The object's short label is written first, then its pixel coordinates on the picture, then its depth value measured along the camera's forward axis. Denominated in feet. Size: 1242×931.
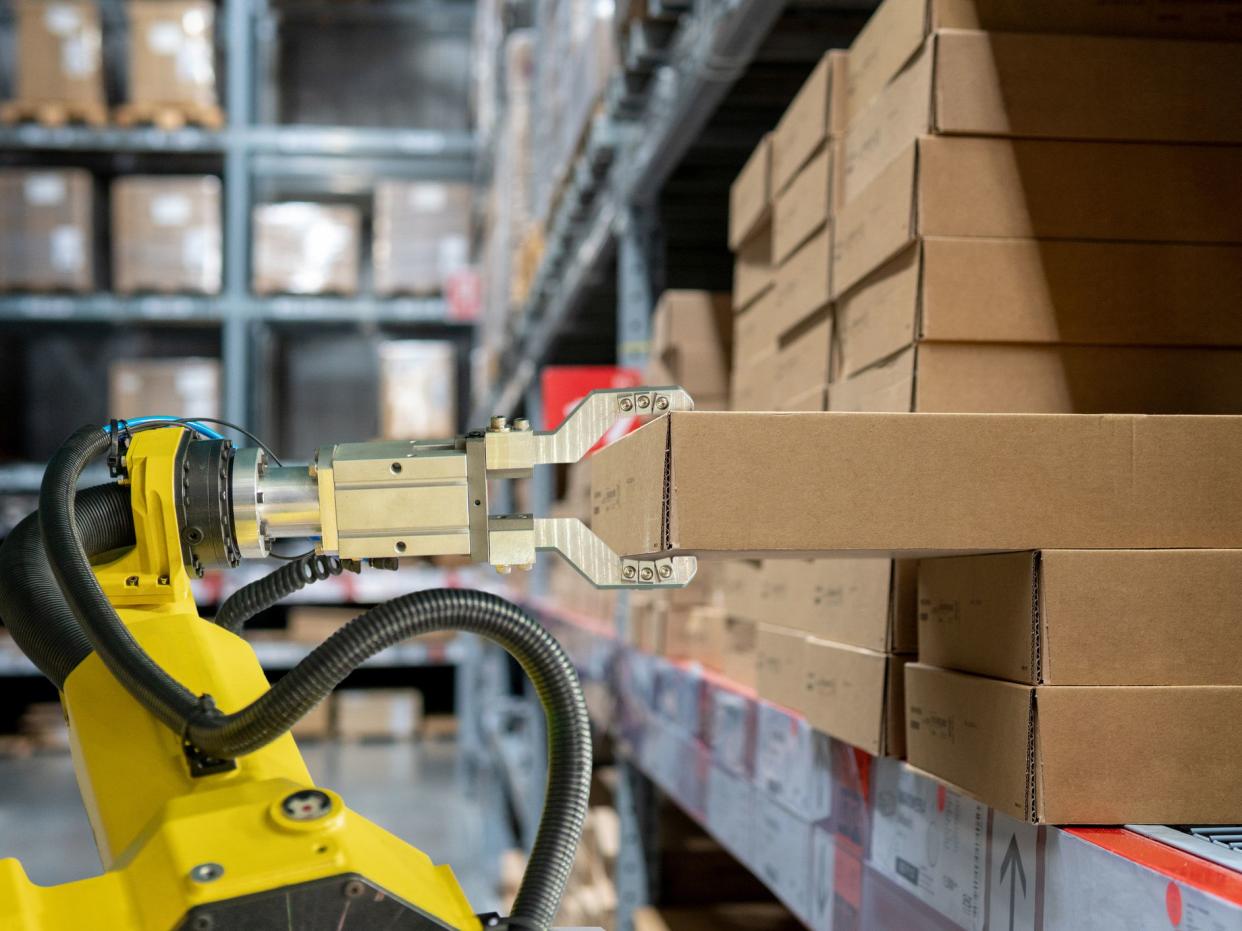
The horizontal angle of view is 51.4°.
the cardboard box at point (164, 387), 23.30
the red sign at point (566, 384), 9.39
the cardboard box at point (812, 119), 4.70
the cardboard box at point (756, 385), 5.62
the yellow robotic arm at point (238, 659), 2.41
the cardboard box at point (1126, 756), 2.86
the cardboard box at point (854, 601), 3.84
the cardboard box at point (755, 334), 5.68
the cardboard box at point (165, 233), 23.17
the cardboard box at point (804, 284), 4.69
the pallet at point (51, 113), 23.06
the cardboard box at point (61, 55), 22.66
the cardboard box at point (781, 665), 4.69
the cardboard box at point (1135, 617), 2.92
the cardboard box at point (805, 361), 4.73
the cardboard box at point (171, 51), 23.00
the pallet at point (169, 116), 23.62
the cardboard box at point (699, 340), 7.52
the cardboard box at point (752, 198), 5.76
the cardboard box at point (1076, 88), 3.66
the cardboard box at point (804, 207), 4.72
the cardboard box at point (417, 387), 23.70
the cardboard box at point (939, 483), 2.87
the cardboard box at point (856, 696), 3.81
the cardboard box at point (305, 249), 24.16
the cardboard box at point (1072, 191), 3.67
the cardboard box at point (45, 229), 22.90
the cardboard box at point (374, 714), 24.11
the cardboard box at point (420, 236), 24.43
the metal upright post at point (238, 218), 24.20
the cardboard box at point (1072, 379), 3.68
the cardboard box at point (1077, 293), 3.66
